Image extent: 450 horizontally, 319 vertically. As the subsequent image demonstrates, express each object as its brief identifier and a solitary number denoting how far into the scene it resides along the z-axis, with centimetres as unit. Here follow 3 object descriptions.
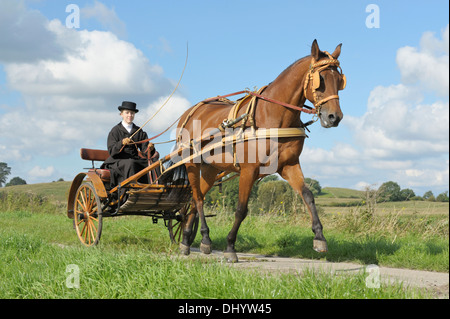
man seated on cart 753
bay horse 516
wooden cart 726
